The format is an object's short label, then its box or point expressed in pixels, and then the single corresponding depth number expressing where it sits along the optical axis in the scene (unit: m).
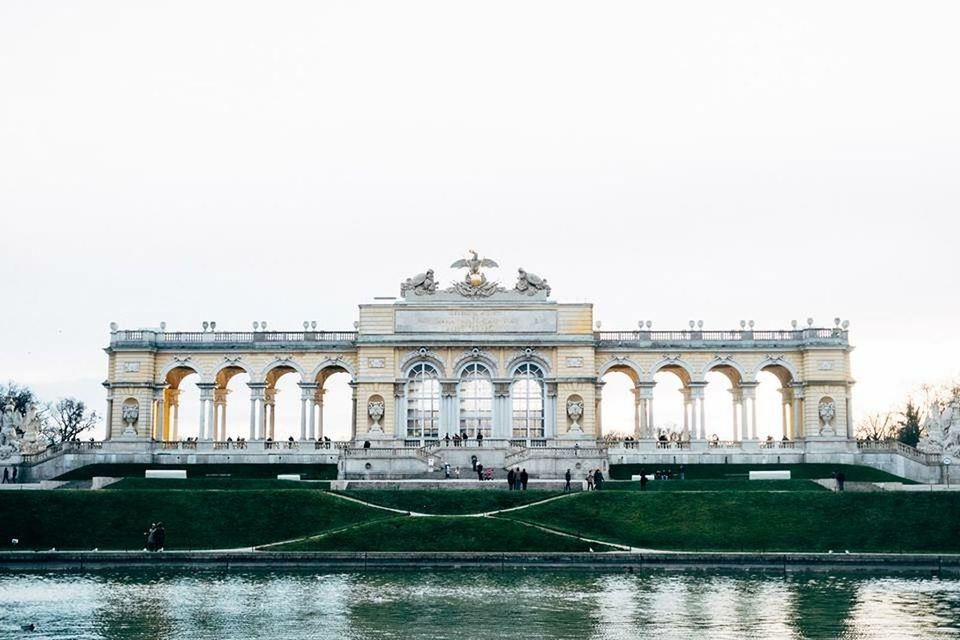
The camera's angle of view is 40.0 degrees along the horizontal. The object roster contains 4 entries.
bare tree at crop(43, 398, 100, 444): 112.12
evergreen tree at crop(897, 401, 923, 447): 98.12
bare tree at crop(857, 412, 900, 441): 113.78
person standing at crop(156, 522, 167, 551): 44.12
